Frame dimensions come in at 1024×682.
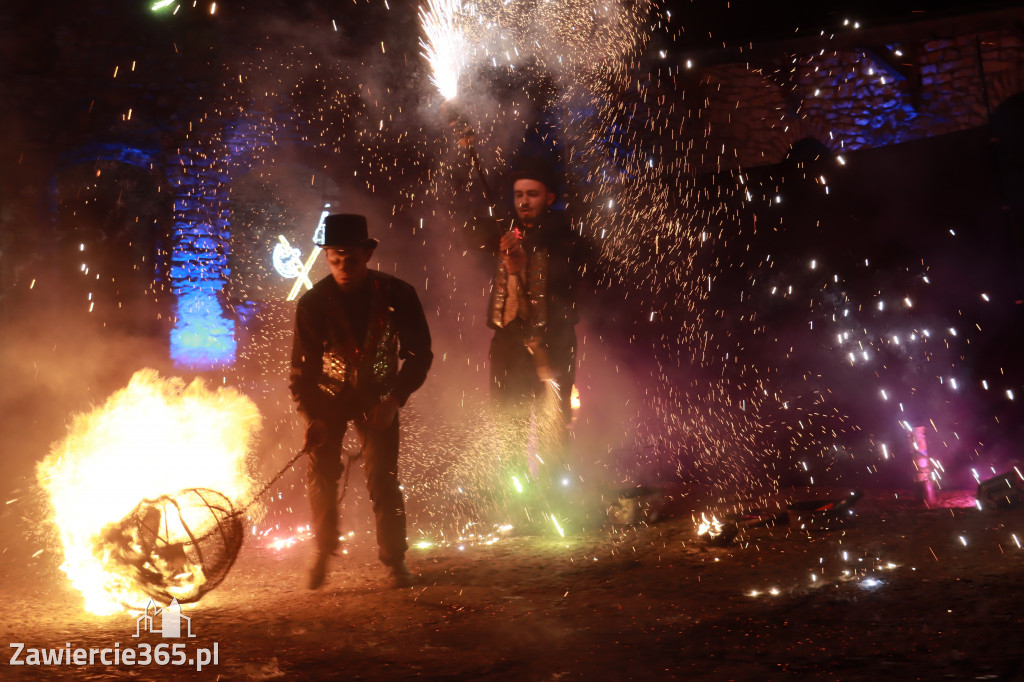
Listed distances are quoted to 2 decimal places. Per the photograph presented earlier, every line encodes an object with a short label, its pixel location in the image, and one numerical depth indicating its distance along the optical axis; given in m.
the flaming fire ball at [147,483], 4.22
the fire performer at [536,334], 6.60
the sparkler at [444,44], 10.05
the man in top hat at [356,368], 4.79
